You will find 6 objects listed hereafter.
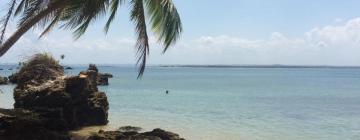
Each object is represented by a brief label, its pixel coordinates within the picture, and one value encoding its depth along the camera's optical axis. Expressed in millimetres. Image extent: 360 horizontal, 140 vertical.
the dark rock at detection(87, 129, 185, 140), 14523
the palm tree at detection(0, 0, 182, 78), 12703
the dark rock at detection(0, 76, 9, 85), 50369
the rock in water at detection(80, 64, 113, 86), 56266
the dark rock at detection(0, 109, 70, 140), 13242
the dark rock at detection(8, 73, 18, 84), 48291
